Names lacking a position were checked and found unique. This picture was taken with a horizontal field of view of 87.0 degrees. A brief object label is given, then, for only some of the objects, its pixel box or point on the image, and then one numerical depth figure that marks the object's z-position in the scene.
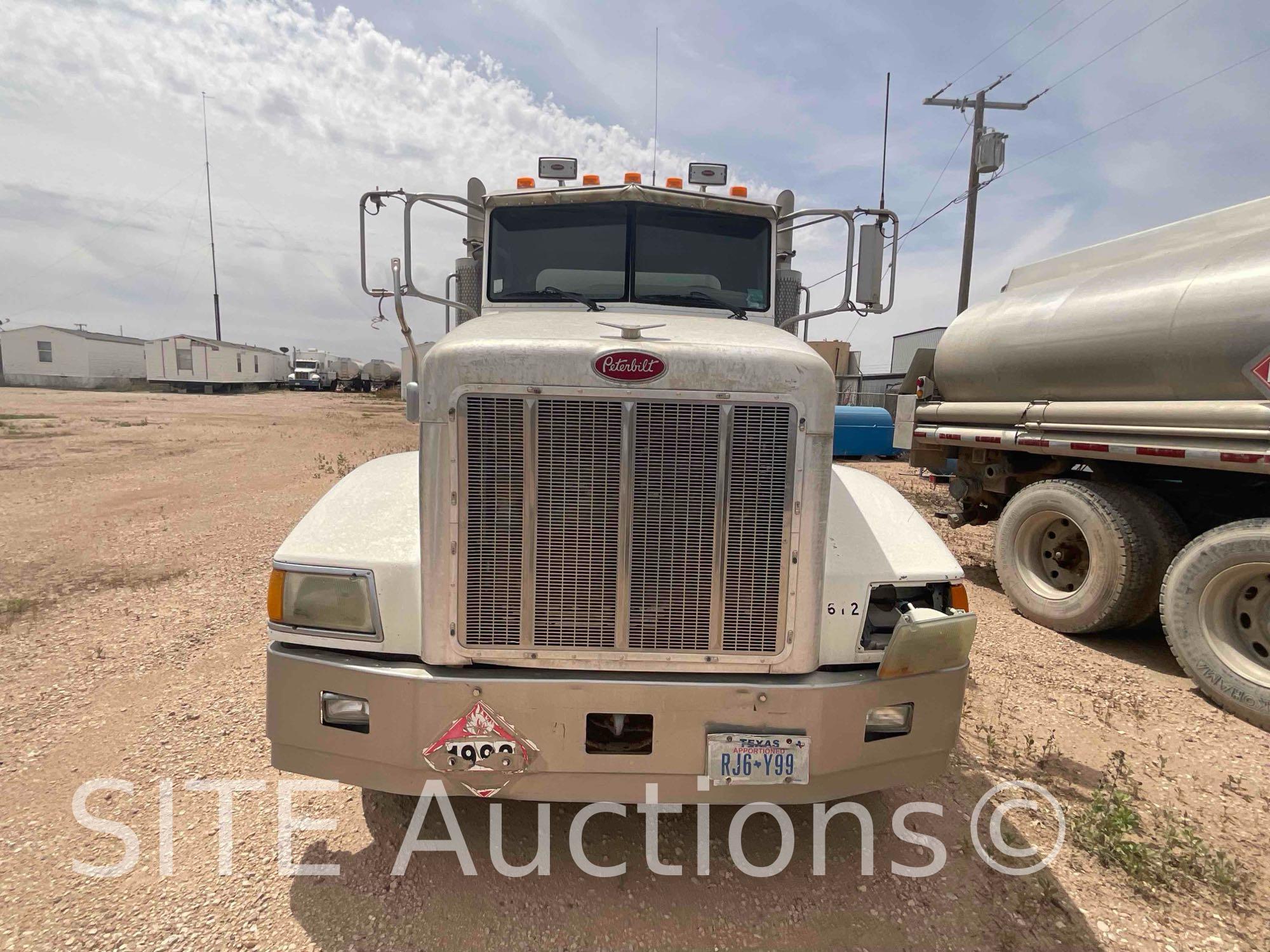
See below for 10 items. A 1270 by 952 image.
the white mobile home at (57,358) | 48.50
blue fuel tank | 16.44
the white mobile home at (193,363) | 48.88
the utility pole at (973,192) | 15.04
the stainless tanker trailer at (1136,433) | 4.07
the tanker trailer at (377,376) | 56.38
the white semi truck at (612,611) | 2.28
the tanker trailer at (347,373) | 56.59
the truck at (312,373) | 57.03
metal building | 25.55
